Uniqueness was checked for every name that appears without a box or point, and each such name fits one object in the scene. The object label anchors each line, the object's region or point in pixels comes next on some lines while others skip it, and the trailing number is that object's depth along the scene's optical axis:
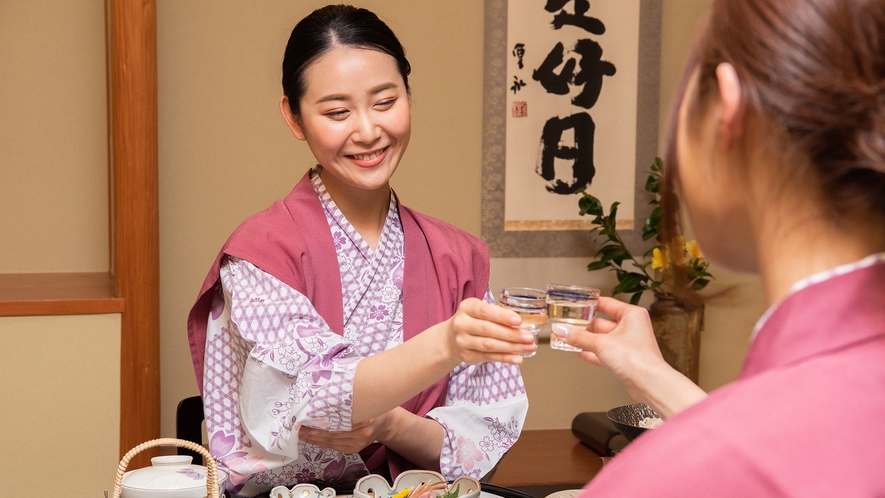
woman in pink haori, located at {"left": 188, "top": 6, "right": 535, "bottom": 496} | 1.37
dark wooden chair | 1.80
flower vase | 2.95
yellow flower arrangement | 2.86
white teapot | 1.13
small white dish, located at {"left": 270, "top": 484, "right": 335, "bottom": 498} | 1.27
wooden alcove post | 2.33
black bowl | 1.76
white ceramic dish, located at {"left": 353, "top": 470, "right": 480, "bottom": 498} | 1.26
